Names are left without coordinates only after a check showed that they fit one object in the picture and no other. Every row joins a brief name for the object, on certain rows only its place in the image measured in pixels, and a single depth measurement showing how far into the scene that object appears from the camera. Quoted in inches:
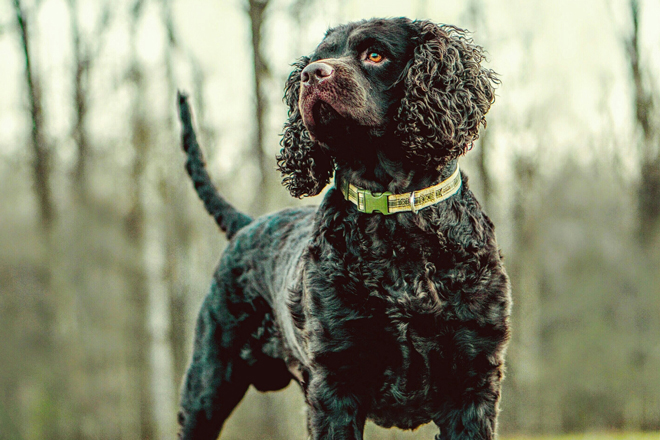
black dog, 89.4
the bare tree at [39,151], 394.6
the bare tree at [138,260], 427.8
